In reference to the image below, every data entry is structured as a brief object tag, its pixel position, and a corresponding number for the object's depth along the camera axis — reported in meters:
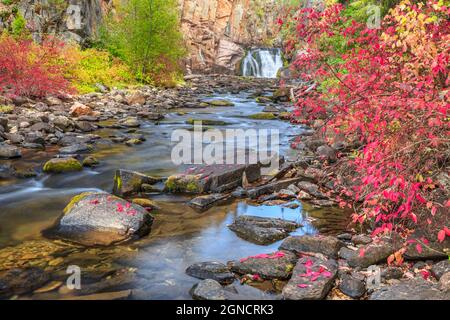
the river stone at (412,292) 3.75
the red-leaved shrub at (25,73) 15.00
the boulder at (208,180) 7.66
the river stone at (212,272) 4.53
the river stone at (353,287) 4.13
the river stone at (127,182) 7.49
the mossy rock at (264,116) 17.08
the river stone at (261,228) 5.65
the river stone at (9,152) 9.56
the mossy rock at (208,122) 15.83
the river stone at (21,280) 4.23
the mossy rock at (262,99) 22.38
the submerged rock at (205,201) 6.91
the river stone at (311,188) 7.34
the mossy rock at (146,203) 6.75
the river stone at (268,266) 4.57
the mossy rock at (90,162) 9.36
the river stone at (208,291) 4.05
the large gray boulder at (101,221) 5.53
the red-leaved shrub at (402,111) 4.24
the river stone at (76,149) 10.33
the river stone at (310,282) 4.04
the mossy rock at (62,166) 8.80
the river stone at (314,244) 5.07
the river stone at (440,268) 4.30
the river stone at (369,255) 4.70
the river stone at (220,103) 21.05
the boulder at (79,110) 15.05
